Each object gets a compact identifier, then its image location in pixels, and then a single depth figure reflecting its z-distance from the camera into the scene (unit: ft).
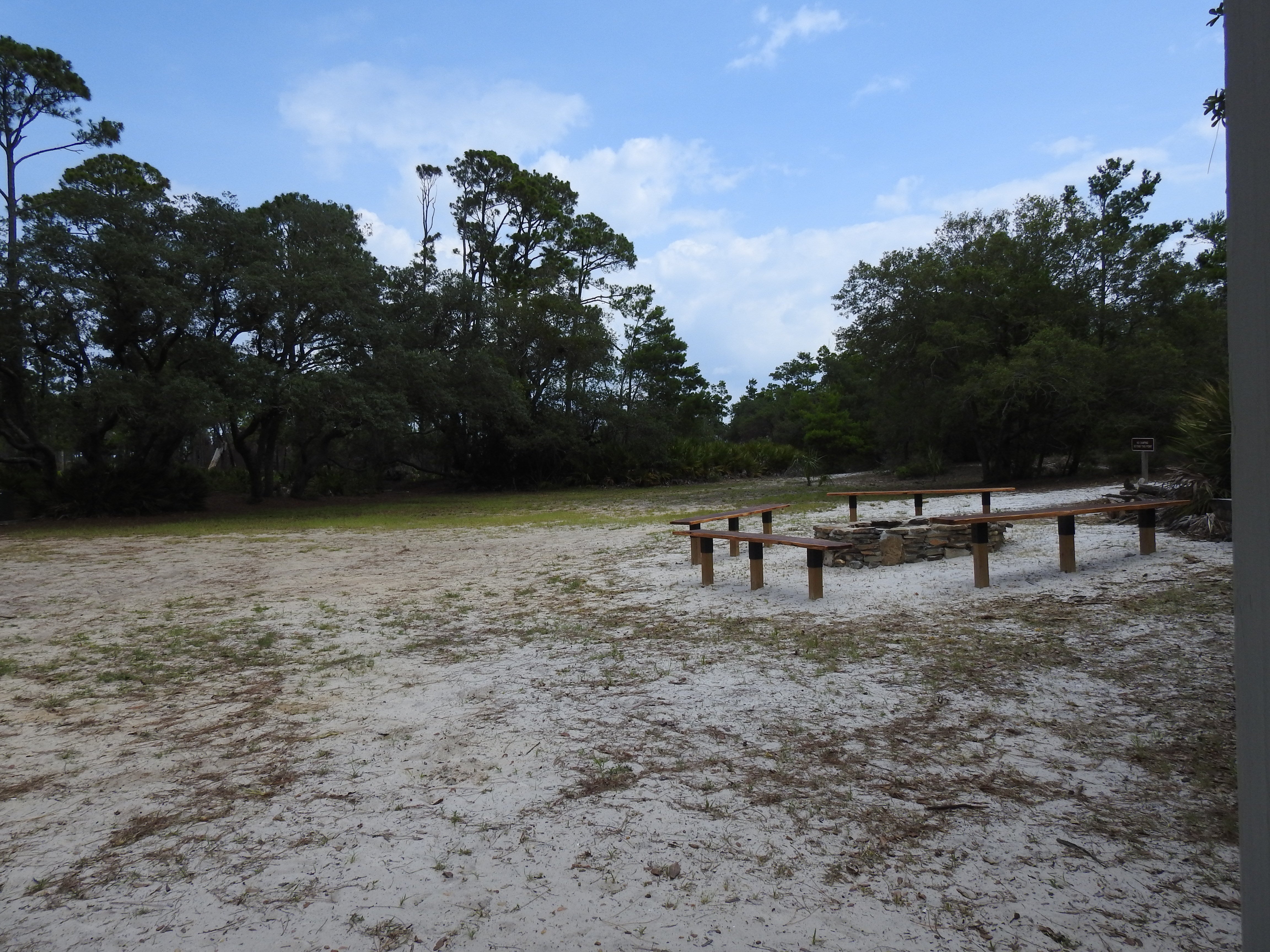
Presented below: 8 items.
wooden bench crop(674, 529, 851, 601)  19.77
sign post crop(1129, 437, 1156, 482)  31.50
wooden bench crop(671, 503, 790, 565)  26.20
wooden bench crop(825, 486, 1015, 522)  32.81
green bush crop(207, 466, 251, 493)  82.28
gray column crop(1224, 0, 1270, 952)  3.51
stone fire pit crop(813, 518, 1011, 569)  24.13
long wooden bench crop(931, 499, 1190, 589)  19.90
